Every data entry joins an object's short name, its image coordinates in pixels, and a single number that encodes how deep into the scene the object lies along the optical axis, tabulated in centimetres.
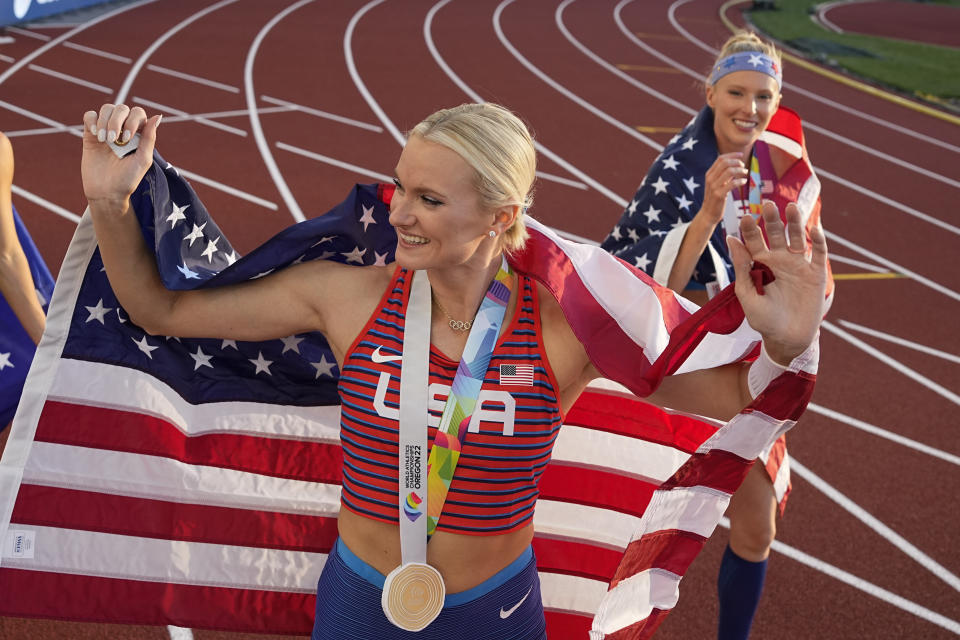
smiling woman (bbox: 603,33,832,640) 366
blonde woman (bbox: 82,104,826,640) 227
